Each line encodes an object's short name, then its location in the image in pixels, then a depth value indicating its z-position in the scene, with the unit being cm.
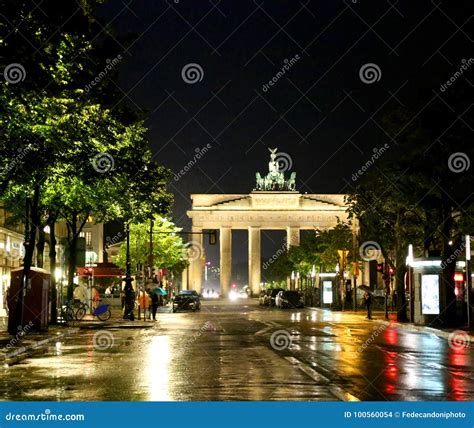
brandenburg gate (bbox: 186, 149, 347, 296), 16162
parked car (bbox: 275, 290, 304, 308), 8344
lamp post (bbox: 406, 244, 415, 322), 4335
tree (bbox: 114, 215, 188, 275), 9338
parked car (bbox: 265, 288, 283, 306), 9312
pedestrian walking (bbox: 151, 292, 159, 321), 4878
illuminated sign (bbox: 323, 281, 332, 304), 8075
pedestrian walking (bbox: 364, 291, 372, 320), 5338
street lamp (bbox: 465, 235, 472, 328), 3549
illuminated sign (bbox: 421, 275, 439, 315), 4134
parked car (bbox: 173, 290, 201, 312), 7300
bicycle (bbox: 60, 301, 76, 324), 4212
